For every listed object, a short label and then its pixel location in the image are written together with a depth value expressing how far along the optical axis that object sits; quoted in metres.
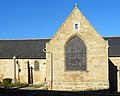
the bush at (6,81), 36.56
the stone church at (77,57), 27.77
